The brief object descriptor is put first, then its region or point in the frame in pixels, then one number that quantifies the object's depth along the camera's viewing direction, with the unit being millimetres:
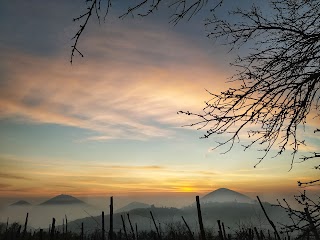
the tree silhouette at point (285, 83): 3264
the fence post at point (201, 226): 7367
